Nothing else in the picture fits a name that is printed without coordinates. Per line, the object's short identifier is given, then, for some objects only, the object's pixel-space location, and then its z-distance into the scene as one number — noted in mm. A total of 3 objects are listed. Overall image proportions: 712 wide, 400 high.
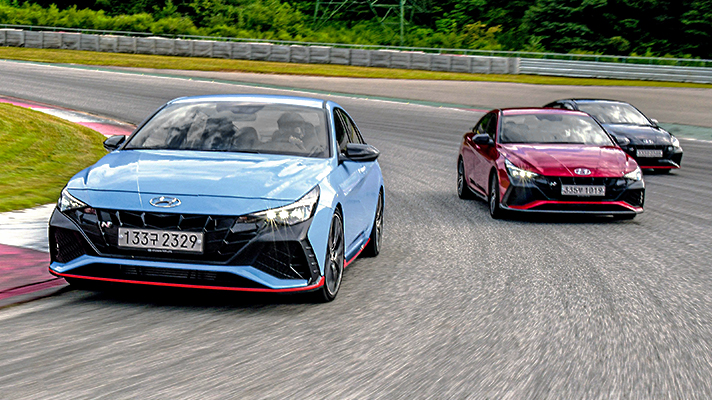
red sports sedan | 10516
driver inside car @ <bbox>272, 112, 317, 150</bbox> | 6816
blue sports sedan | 5379
